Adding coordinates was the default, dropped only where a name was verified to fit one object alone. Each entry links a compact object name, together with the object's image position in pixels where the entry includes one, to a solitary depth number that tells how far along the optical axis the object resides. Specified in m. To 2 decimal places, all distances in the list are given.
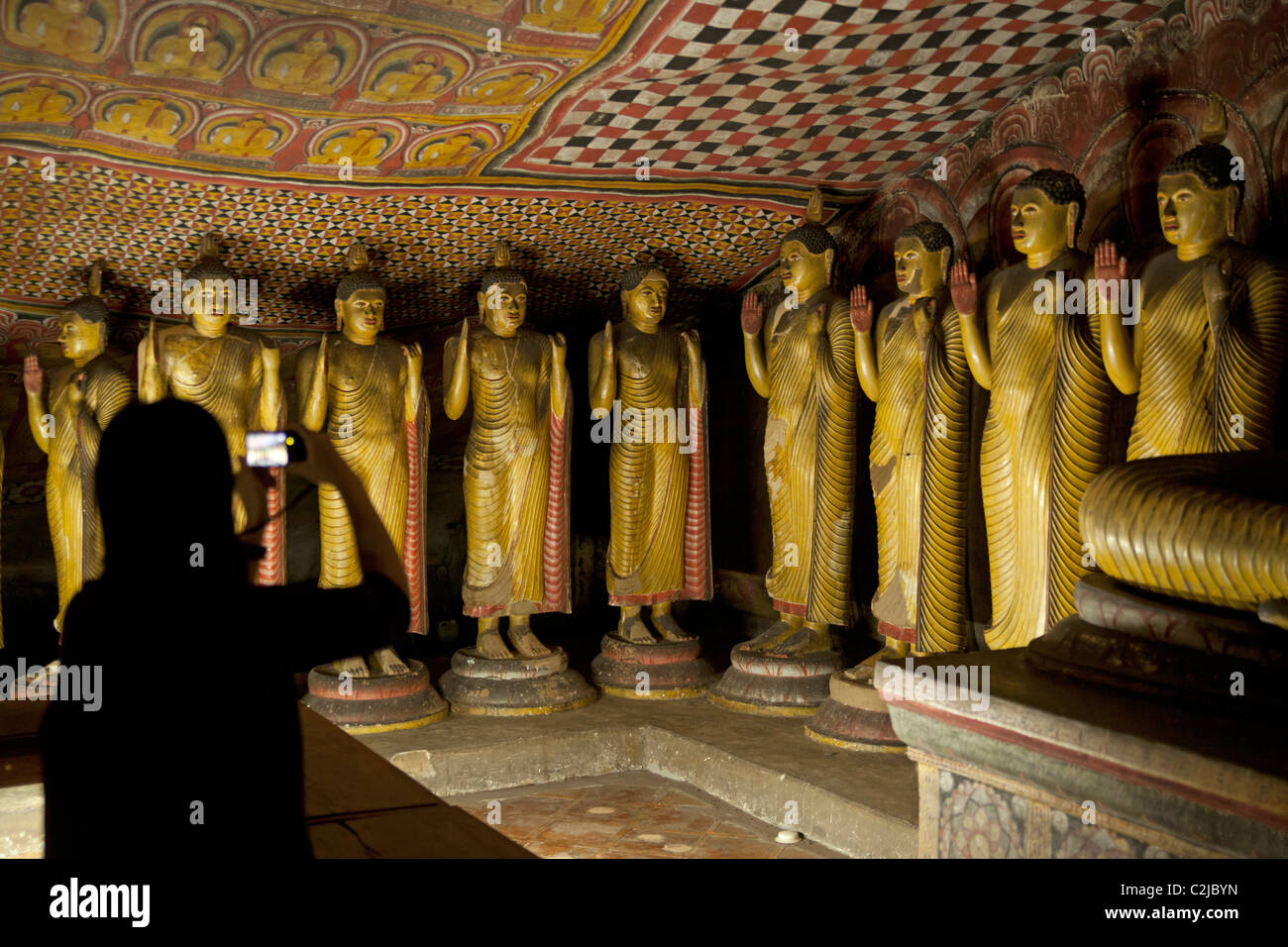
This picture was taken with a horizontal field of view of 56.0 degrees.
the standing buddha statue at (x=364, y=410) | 5.41
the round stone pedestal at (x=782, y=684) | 5.44
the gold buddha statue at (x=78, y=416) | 5.28
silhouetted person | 1.65
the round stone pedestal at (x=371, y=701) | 5.21
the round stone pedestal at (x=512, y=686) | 5.50
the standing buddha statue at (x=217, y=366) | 5.21
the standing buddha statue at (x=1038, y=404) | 4.37
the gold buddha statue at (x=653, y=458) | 5.80
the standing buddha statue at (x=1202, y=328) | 3.79
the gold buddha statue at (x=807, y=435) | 5.42
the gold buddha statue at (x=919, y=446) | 4.84
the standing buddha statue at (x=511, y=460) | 5.64
